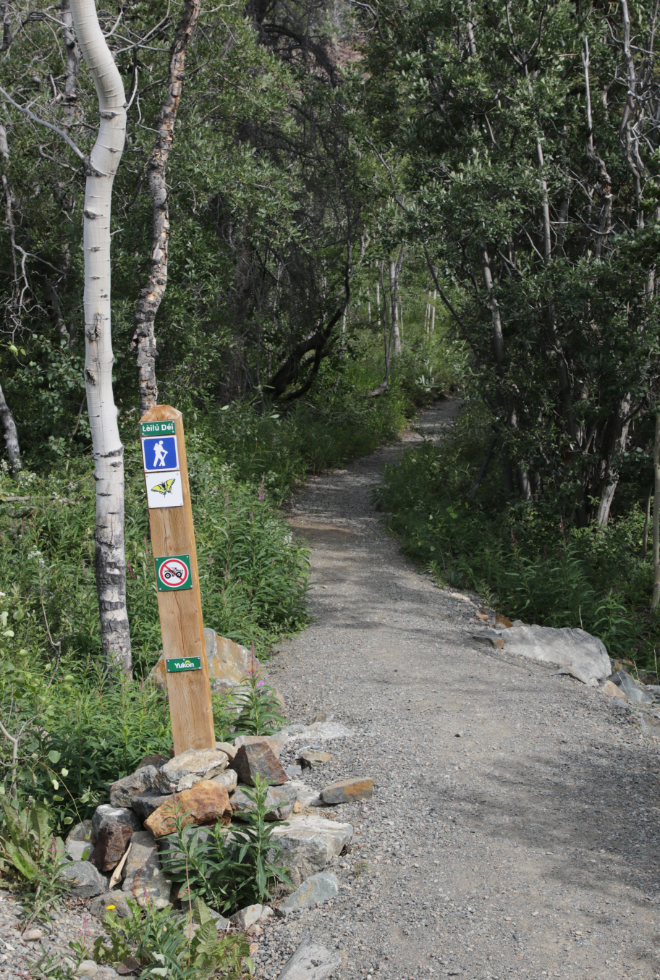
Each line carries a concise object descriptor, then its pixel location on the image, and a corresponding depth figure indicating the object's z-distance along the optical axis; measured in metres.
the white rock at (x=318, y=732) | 5.34
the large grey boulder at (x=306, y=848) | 3.93
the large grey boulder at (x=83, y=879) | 3.91
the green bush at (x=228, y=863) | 3.82
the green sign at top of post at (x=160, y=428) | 4.51
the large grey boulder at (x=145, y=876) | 3.85
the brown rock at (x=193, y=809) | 4.04
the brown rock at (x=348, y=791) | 4.55
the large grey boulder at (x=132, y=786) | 4.29
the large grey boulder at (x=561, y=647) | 7.05
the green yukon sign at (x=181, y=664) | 4.54
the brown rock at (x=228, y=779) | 4.32
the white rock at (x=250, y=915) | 3.73
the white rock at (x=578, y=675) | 6.74
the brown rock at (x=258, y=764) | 4.43
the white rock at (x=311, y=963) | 3.33
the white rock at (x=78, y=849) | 4.11
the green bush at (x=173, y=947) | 3.29
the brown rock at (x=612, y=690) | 6.66
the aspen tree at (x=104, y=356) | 5.05
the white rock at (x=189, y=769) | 4.18
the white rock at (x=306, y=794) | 4.60
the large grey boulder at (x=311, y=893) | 3.79
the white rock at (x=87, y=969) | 3.36
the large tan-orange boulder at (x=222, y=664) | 5.73
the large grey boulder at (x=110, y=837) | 4.06
